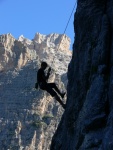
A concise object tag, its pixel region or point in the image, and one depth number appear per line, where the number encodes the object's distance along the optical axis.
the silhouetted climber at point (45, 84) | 19.72
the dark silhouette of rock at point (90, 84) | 15.09
